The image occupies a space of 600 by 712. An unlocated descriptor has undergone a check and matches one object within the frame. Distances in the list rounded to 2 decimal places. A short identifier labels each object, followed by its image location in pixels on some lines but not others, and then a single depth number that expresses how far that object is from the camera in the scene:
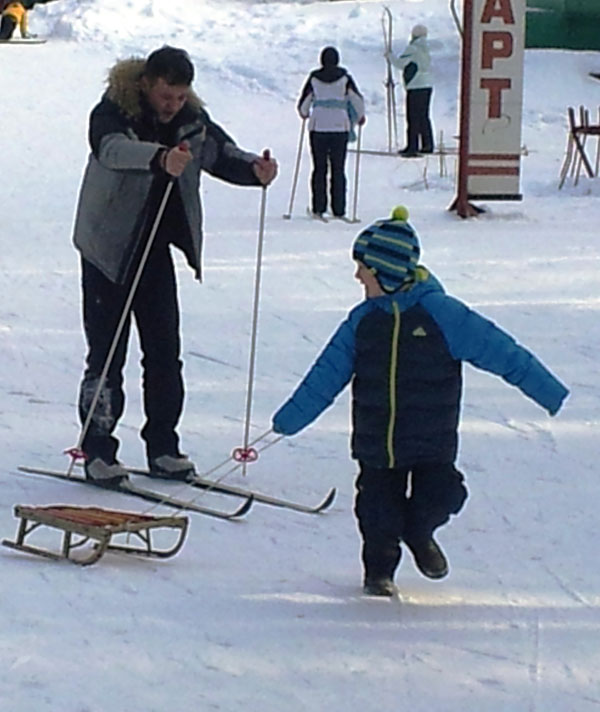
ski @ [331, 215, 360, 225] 28.71
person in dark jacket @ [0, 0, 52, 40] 60.36
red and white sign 28.57
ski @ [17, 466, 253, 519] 11.53
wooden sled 9.91
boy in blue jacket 8.90
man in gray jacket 11.49
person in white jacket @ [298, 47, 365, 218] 28.99
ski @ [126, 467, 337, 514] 11.78
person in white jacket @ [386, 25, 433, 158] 38.99
